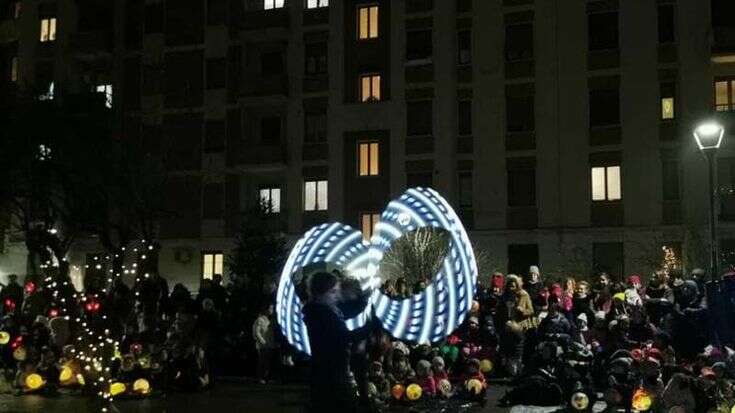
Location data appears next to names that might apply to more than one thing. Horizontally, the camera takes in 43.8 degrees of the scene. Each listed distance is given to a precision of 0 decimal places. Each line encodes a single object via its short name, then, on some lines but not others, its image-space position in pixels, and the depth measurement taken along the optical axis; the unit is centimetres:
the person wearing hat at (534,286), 2075
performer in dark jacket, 791
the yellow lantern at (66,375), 1869
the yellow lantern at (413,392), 1662
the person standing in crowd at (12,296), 2412
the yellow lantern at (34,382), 1858
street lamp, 1831
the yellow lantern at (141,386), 1814
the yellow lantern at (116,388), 1770
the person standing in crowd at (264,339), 2014
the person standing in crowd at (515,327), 1911
